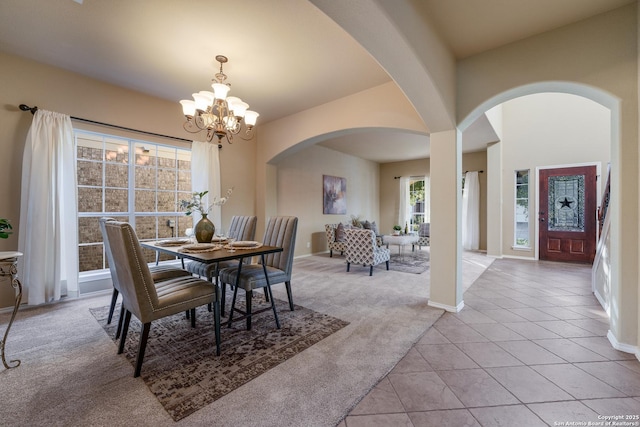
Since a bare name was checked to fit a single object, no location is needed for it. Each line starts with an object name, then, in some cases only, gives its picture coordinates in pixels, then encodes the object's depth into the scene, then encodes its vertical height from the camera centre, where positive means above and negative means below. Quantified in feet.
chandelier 8.64 +3.68
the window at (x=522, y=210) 19.49 +0.35
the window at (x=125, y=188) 11.68 +1.24
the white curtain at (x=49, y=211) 9.37 +0.08
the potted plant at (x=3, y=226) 5.66 -0.28
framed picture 22.45 +1.76
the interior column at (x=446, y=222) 9.23 -0.27
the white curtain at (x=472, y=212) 23.66 +0.22
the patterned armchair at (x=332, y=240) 19.55 -2.06
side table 5.82 -1.32
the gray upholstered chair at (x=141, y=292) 5.44 -1.89
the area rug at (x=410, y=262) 16.00 -3.37
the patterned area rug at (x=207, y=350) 5.15 -3.54
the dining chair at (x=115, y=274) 6.88 -1.91
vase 8.66 -0.59
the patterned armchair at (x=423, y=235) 21.94 -1.81
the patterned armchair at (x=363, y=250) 14.47 -2.07
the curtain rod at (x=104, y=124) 9.41 +3.90
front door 17.10 +0.05
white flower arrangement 8.57 +0.30
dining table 6.66 -1.09
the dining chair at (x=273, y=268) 8.01 -1.89
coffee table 18.03 -1.78
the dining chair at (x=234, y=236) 9.37 -0.94
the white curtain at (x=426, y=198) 26.86 +1.73
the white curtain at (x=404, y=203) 27.91 +1.23
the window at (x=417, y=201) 27.41 +1.46
